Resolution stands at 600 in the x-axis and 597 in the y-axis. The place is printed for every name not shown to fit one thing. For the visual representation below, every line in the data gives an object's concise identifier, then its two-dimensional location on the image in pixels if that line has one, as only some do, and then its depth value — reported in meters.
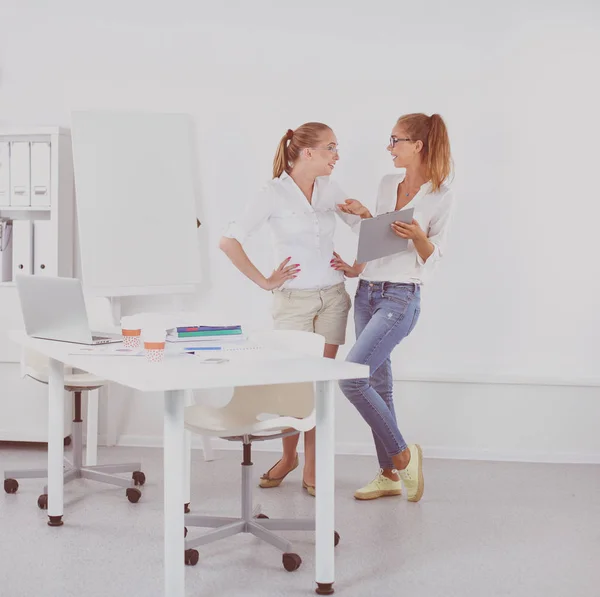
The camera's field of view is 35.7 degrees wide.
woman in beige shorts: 3.85
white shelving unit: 4.74
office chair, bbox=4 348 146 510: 3.94
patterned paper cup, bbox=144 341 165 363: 2.78
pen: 3.04
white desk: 2.49
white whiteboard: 4.63
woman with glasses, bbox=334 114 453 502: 3.70
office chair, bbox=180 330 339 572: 3.03
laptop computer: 3.20
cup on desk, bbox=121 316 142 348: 3.06
